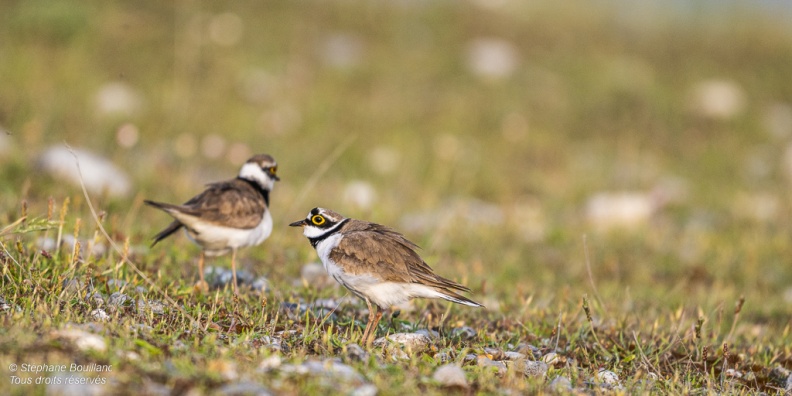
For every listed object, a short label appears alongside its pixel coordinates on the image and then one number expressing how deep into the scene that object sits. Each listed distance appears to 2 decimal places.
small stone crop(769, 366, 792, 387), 11.99
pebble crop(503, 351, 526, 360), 10.81
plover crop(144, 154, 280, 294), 12.41
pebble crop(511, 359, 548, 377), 10.11
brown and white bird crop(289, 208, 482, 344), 10.80
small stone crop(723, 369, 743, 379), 11.73
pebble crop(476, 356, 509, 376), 9.90
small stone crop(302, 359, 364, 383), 8.66
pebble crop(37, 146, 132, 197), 18.97
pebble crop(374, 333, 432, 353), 10.50
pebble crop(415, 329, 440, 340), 11.60
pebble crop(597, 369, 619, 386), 10.45
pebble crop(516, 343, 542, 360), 11.26
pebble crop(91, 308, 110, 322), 9.86
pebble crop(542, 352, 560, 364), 11.04
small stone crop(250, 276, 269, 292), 13.50
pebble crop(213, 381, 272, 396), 7.73
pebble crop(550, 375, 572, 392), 9.45
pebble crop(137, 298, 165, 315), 10.49
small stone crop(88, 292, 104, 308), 10.49
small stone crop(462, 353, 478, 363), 10.45
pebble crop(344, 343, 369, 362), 9.66
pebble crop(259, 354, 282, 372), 8.72
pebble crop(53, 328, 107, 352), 8.53
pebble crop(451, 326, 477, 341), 11.96
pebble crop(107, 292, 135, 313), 10.35
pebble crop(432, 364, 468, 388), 9.00
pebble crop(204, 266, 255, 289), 13.69
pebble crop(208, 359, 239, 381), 8.19
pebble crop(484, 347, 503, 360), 10.77
